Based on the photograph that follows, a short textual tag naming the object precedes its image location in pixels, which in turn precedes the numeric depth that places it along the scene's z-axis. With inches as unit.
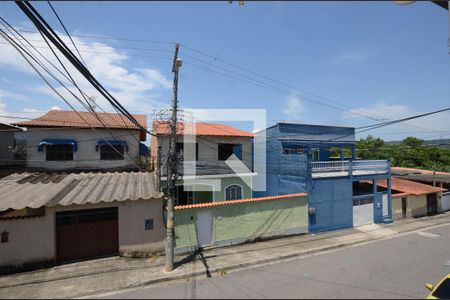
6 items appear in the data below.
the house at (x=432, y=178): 821.2
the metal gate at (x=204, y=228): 439.5
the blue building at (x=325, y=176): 556.1
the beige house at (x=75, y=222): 357.7
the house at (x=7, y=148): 599.2
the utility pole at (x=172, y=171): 349.7
